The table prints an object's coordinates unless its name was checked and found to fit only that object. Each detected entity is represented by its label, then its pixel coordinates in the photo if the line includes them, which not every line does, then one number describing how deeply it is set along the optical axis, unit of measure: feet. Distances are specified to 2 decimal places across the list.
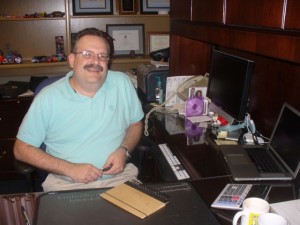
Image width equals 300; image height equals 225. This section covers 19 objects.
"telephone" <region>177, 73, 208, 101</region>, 7.77
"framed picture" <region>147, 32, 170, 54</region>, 10.84
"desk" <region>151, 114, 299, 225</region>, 4.24
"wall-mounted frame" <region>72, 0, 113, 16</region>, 10.04
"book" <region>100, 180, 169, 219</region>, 3.83
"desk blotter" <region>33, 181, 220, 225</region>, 3.65
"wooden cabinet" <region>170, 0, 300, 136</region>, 3.80
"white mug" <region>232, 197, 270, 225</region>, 3.27
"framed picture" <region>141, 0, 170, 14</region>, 10.42
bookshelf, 9.96
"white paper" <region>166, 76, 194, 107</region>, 7.84
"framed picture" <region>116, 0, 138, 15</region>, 10.13
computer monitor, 5.81
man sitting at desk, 5.67
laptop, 4.61
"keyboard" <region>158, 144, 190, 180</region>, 5.28
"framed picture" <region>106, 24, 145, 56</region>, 10.64
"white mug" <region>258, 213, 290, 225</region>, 3.03
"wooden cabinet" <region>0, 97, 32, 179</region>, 9.36
